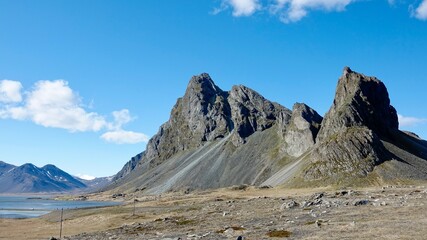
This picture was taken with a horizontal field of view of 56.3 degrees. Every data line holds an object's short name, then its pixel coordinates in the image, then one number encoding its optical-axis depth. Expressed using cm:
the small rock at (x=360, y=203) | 6882
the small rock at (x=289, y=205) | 7725
